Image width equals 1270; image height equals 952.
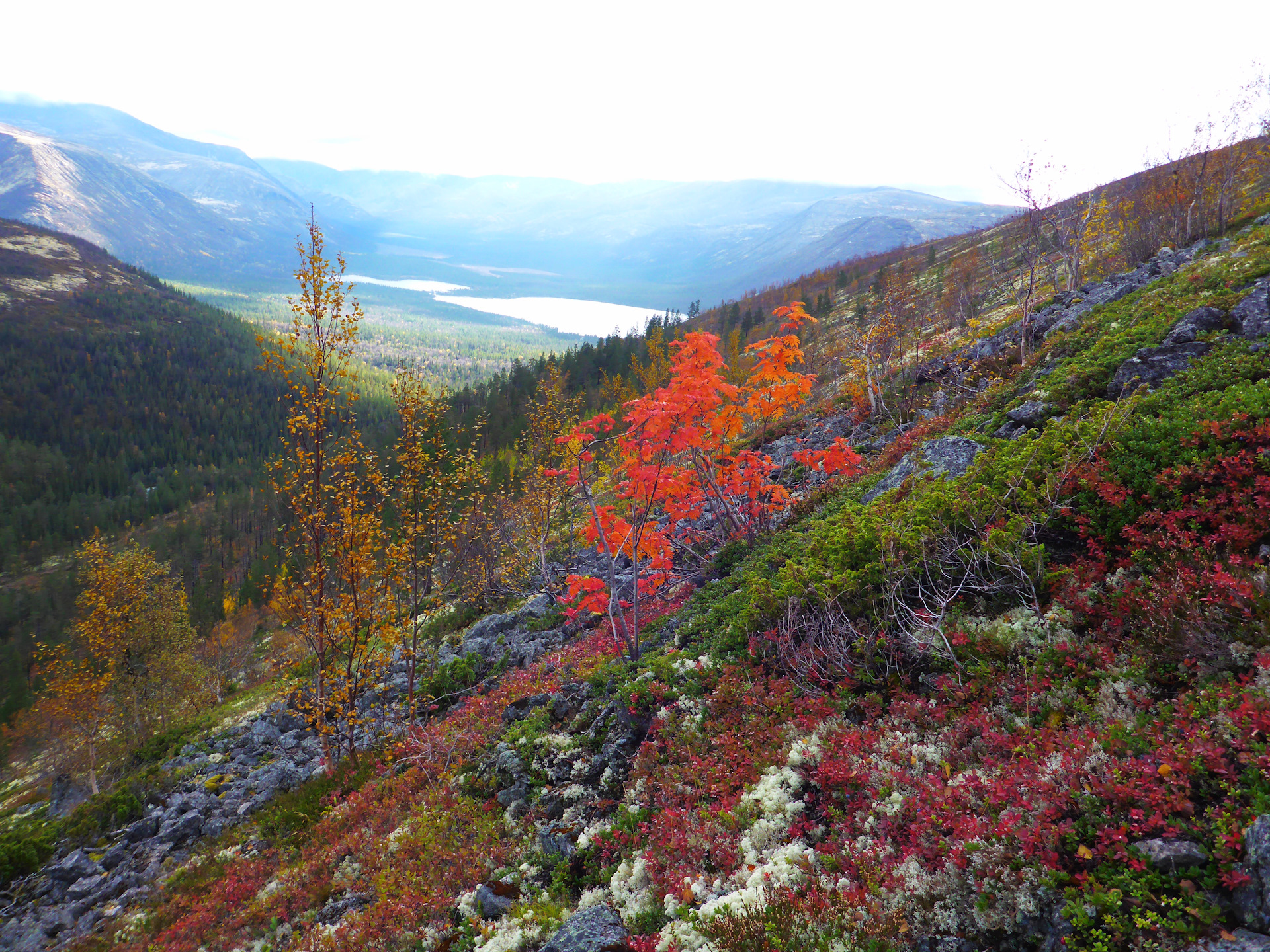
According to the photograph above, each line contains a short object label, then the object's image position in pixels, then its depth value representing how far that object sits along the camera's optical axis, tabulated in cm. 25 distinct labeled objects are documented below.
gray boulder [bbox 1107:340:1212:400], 943
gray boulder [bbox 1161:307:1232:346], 1006
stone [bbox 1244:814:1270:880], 297
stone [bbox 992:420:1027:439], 1091
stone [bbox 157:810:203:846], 1554
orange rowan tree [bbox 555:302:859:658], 1072
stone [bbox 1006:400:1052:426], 1079
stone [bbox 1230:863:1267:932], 292
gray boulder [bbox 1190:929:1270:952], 281
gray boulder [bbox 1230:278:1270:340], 909
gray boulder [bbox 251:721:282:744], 2333
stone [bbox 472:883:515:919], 650
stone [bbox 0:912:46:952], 1184
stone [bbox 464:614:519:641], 2148
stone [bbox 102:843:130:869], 1514
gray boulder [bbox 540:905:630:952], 518
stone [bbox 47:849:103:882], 1476
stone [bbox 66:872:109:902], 1371
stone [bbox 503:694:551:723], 1170
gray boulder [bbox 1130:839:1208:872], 330
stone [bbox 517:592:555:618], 2164
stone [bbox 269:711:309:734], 2397
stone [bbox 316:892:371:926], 805
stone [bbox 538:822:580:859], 703
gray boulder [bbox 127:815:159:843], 1644
